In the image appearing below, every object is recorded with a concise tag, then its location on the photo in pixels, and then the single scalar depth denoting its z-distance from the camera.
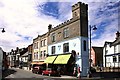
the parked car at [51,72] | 17.03
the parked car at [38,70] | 20.20
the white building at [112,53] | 23.18
